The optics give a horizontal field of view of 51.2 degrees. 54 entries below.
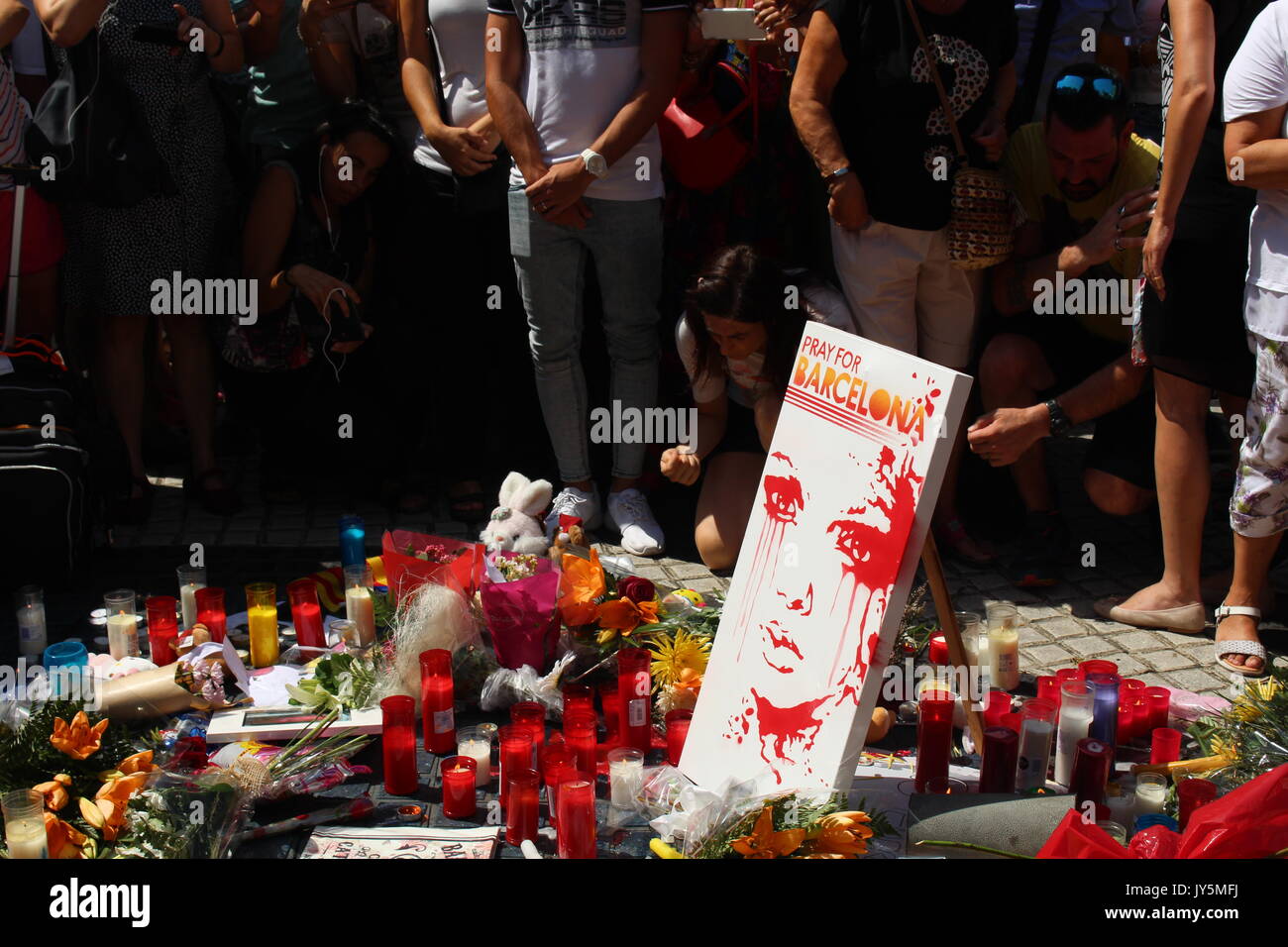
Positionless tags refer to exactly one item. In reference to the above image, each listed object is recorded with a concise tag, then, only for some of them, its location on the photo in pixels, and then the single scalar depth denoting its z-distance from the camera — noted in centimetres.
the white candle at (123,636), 406
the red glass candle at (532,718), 338
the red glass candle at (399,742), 340
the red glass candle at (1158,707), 366
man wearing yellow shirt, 448
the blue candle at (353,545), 457
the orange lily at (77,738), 328
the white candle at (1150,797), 317
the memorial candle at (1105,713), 350
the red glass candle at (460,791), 329
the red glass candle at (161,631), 409
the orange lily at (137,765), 330
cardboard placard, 294
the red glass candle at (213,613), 413
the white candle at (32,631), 412
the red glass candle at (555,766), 320
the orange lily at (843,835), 281
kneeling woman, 430
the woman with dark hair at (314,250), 524
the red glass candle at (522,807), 314
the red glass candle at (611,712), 369
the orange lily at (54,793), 312
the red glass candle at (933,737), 327
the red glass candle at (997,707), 349
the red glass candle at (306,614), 418
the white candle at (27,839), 284
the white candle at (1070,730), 344
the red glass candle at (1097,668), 366
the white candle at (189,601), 431
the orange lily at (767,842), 278
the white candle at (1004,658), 400
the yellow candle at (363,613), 410
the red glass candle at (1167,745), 341
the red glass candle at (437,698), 362
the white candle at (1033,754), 333
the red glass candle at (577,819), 301
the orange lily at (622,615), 406
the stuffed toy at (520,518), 442
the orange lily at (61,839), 294
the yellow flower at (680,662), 382
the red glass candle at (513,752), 328
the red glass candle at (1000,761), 316
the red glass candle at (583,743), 340
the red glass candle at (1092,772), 318
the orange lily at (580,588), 408
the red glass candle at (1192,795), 298
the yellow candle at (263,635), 409
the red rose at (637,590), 418
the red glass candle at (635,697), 359
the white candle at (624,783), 330
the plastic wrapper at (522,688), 378
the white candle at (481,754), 346
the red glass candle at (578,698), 349
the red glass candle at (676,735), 353
